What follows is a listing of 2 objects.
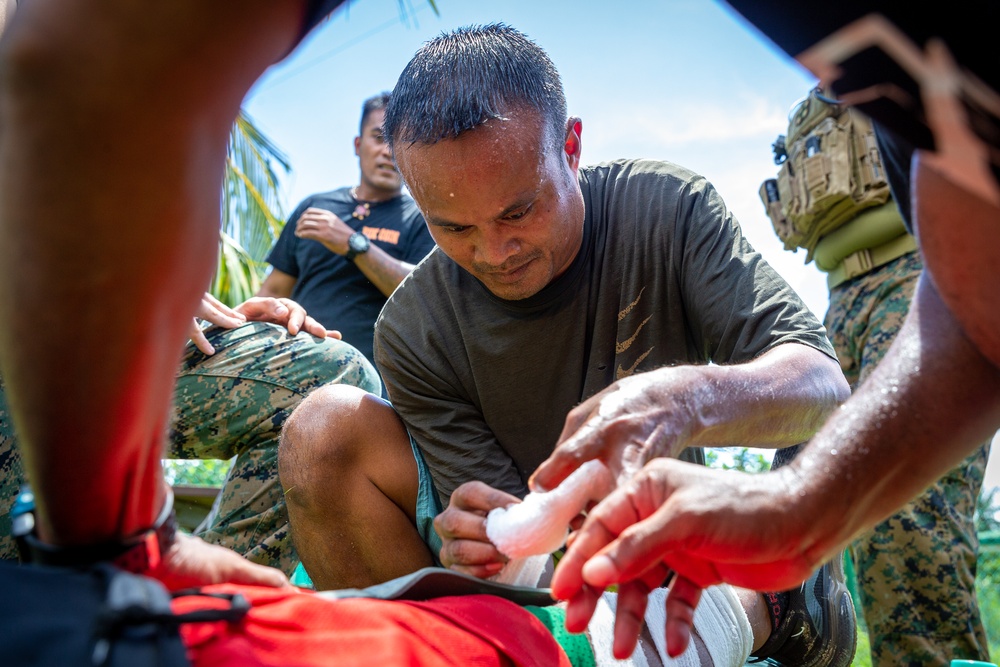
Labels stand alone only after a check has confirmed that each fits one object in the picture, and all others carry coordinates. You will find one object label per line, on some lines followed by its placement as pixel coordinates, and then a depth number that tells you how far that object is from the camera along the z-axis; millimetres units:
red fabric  900
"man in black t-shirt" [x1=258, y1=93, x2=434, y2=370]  3705
